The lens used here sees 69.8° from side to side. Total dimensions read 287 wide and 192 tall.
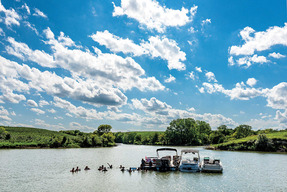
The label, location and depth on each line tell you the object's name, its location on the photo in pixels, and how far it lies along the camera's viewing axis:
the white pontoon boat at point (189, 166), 35.62
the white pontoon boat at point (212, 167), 35.23
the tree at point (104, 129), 182.12
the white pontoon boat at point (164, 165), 36.91
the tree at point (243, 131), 146.90
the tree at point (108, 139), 138.38
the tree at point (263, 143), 81.84
